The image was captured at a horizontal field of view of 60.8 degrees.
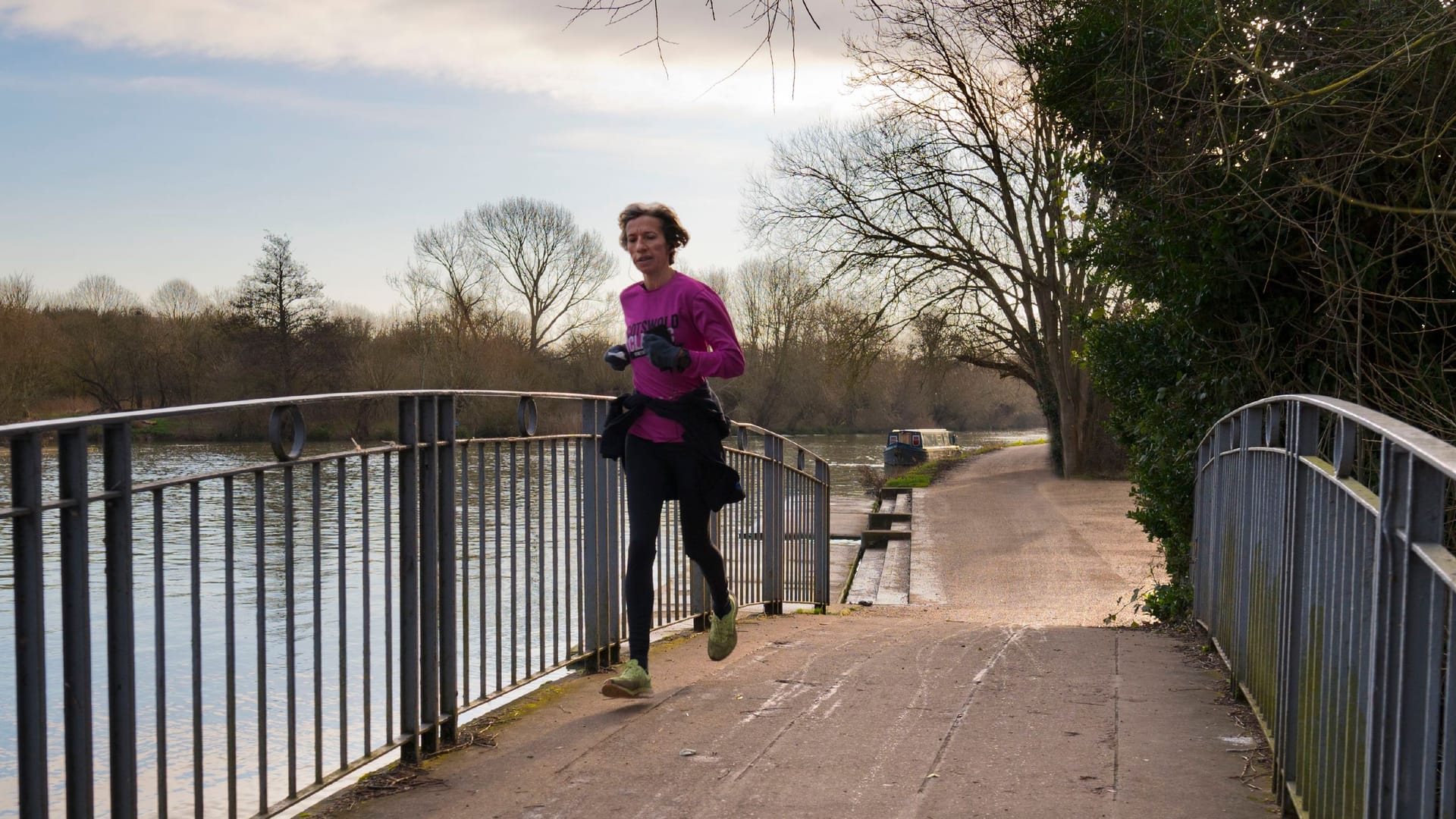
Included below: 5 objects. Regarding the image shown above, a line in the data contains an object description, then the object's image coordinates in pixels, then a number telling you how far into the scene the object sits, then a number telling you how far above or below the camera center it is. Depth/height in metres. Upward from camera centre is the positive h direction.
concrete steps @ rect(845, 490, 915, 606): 15.29 -2.81
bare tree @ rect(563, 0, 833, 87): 3.68 +1.07
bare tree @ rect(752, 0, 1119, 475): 28.88 +3.63
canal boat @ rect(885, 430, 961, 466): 42.72 -2.73
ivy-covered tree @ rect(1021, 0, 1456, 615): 5.77 +0.94
